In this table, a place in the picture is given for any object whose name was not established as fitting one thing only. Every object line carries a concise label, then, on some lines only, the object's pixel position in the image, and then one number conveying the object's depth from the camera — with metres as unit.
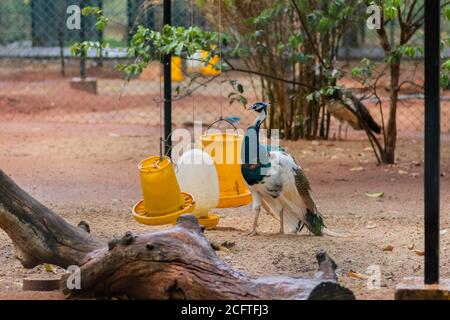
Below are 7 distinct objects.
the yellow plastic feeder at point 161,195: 8.87
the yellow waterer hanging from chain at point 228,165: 10.25
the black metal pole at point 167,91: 11.51
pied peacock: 9.31
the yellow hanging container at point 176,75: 24.49
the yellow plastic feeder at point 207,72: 25.22
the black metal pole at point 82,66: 21.76
